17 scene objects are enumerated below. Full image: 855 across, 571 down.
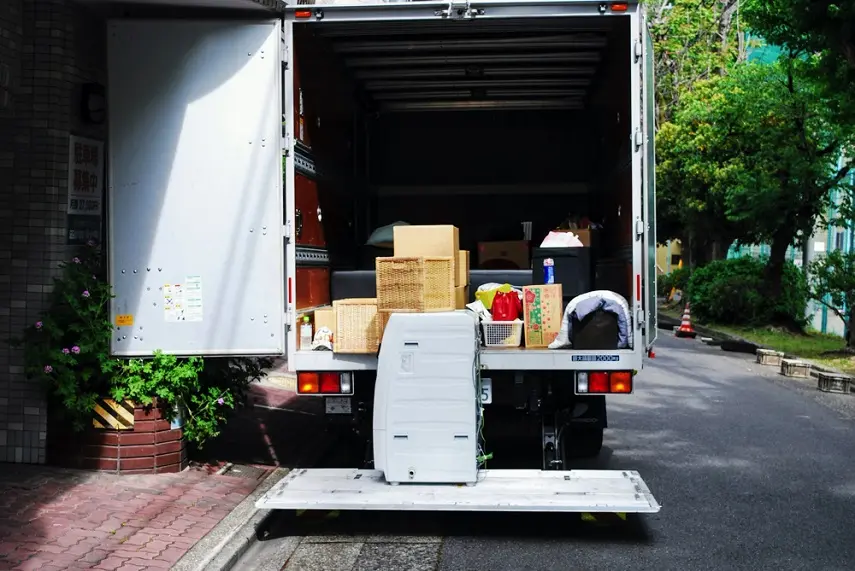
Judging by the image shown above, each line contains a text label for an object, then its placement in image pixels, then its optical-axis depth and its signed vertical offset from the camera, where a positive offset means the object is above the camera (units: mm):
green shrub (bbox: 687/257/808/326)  22672 -271
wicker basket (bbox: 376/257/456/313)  6434 +8
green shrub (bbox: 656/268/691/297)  34356 +163
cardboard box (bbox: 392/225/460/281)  6840 +316
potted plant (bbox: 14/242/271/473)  6691 -715
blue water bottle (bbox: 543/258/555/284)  7578 +110
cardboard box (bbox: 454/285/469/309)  6887 -81
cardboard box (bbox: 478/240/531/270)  9406 +294
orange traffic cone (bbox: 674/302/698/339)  23203 -1078
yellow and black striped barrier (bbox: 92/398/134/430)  6891 -893
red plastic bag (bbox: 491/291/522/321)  6953 -156
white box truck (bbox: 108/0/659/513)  6062 +177
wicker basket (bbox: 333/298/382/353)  6555 -277
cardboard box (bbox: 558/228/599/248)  8247 +415
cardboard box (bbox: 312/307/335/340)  6811 -225
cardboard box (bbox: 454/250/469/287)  7091 +122
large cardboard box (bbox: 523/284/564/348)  6738 -229
